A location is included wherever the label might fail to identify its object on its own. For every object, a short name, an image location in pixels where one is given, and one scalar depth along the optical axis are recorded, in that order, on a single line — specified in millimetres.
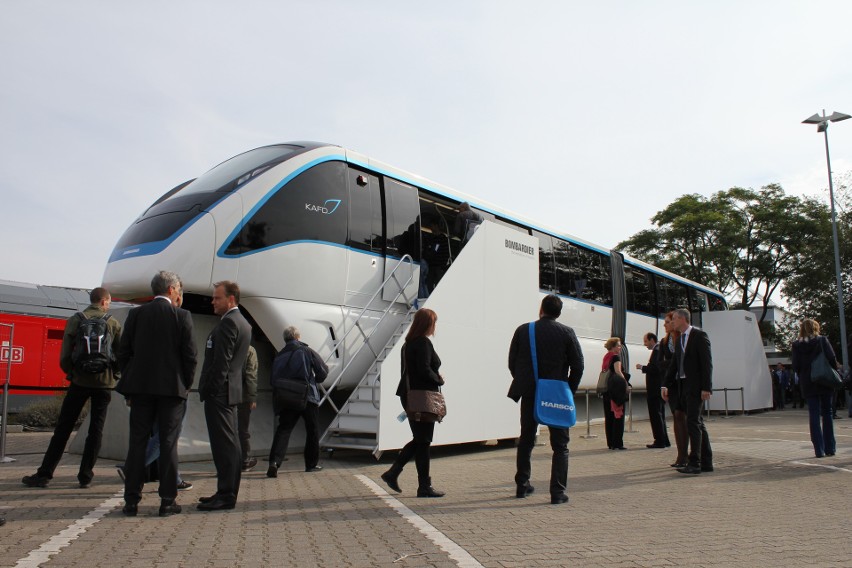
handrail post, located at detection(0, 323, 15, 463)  8172
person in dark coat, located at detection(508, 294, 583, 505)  6273
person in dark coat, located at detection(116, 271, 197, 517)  5406
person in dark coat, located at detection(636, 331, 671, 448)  11102
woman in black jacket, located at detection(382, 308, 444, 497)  6441
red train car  15773
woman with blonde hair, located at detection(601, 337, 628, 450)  10938
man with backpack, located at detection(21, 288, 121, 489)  6738
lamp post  24875
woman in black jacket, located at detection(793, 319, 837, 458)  9266
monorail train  8523
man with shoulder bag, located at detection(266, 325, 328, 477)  7969
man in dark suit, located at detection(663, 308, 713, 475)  8031
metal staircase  8711
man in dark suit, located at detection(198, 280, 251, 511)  5609
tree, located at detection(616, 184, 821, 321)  38375
